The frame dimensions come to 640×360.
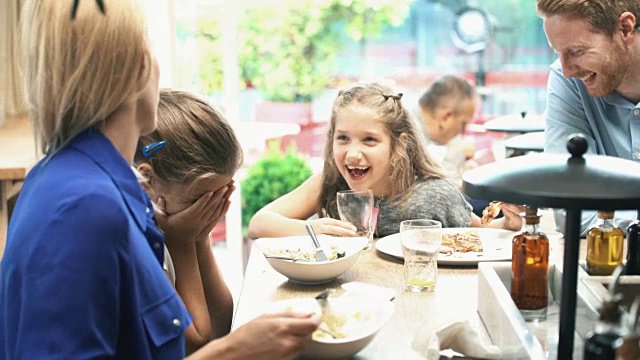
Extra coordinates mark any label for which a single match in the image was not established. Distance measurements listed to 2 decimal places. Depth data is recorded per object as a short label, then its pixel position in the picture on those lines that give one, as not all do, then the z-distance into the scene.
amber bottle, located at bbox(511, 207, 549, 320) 1.39
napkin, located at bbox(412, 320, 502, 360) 1.26
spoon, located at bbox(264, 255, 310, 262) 1.66
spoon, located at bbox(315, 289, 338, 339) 1.27
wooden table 1.37
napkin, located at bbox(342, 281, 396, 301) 1.55
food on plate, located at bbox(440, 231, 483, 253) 1.89
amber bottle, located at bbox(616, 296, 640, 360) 0.87
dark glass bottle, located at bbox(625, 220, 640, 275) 1.46
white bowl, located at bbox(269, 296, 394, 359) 1.25
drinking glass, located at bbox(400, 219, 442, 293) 1.65
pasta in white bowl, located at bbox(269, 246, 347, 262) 1.75
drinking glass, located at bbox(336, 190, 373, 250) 1.99
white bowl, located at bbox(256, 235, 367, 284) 1.64
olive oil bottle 1.46
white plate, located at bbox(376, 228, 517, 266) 1.82
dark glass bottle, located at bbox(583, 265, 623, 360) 0.89
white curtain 3.33
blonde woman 0.99
